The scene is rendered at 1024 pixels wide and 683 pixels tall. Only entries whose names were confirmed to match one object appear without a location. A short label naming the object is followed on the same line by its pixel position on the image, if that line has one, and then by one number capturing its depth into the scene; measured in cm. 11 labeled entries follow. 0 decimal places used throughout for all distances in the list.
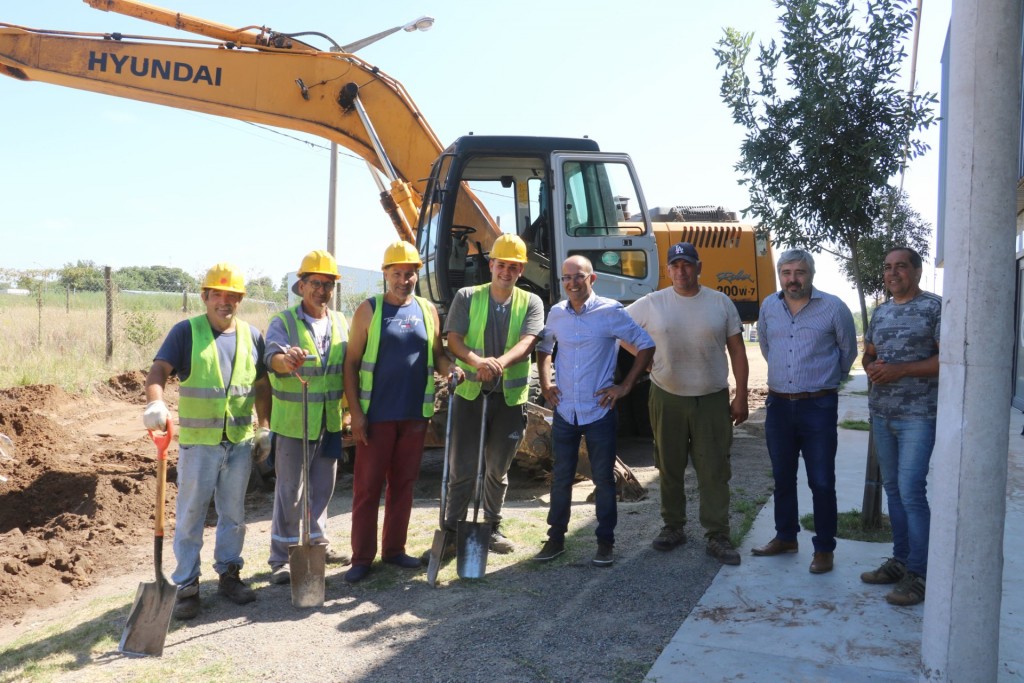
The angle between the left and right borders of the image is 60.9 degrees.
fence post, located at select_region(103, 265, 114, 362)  1501
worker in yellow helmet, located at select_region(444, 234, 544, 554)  534
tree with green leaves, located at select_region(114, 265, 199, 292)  5106
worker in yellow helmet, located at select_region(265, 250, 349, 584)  499
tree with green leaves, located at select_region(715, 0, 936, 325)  584
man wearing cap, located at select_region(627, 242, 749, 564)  535
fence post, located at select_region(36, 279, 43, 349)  1482
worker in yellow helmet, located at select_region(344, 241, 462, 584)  510
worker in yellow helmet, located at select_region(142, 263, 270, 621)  455
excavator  818
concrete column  309
